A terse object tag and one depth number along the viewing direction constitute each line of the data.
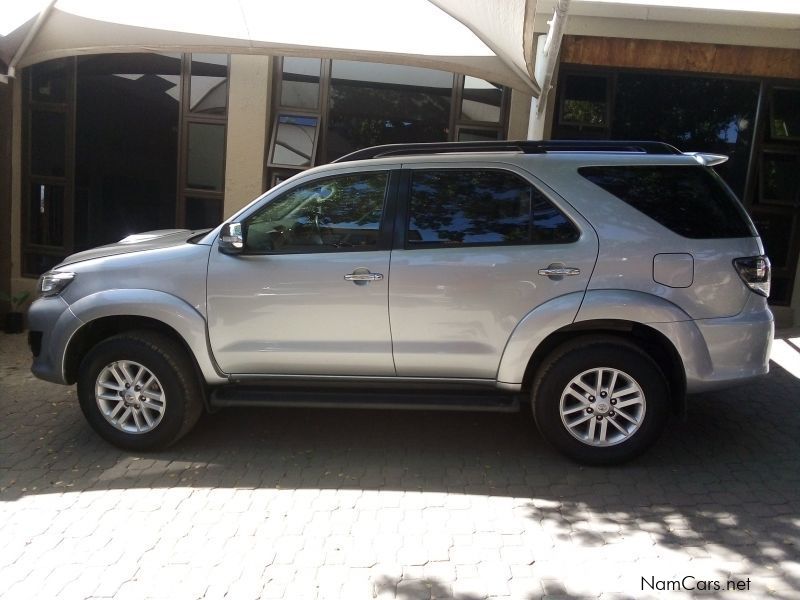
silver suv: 4.16
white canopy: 6.02
